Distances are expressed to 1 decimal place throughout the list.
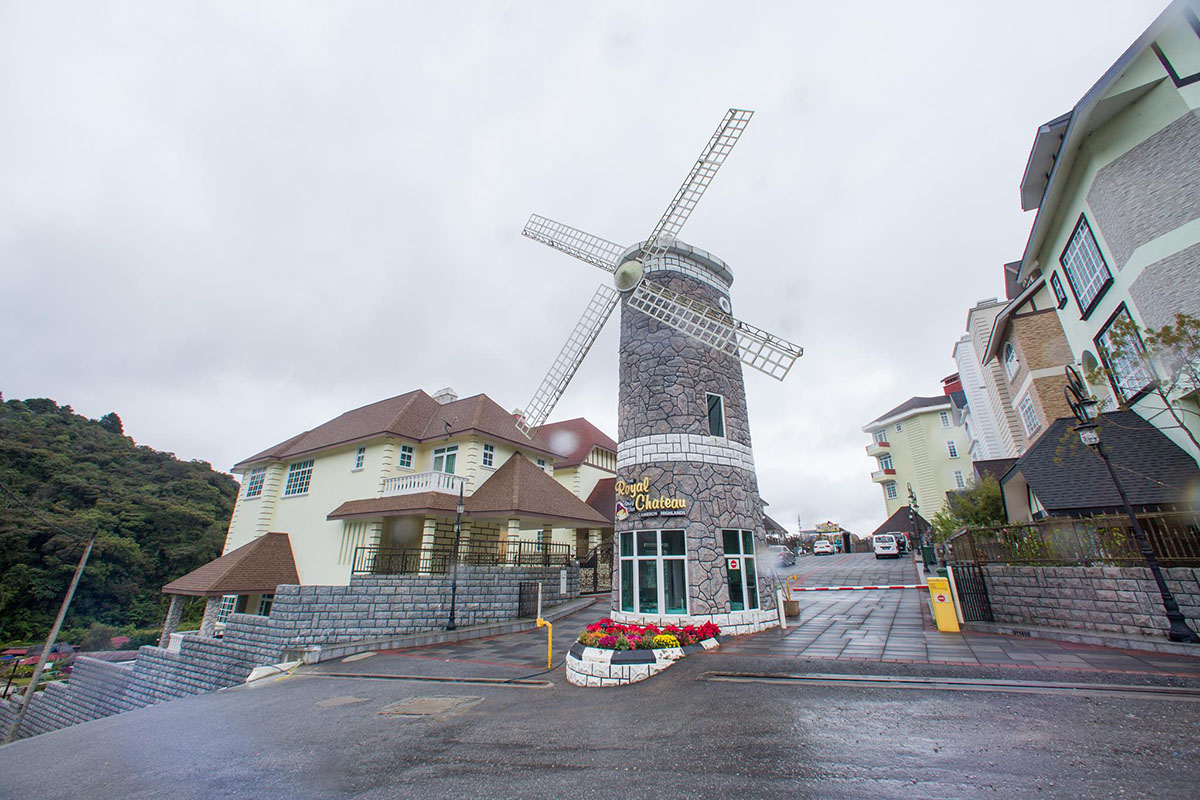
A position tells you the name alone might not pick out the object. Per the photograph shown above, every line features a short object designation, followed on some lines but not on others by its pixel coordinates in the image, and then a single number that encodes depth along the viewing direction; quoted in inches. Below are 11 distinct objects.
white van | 1585.9
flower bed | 377.1
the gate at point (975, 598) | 487.5
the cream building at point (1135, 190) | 432.1
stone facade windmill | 496.1
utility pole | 831.9
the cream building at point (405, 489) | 789.2
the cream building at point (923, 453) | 1717.5
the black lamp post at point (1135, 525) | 341.7
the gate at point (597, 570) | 1011.0
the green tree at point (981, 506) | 812.0
